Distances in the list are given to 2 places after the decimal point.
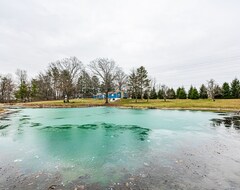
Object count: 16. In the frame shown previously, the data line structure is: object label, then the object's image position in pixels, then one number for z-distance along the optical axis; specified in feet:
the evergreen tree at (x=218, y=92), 125.78
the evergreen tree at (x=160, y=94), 156.29
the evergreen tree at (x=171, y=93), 151.74
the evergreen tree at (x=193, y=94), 143.43
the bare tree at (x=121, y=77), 109.70
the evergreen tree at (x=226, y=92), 135.74
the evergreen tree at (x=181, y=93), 152.25
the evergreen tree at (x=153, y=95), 158.14
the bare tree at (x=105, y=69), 104.58
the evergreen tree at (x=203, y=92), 142.61
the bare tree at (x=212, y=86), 116.70
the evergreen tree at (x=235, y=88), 132.87
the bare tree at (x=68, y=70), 107.22
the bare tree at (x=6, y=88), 141.79
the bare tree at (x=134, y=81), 123.24
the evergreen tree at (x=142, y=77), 123.85
